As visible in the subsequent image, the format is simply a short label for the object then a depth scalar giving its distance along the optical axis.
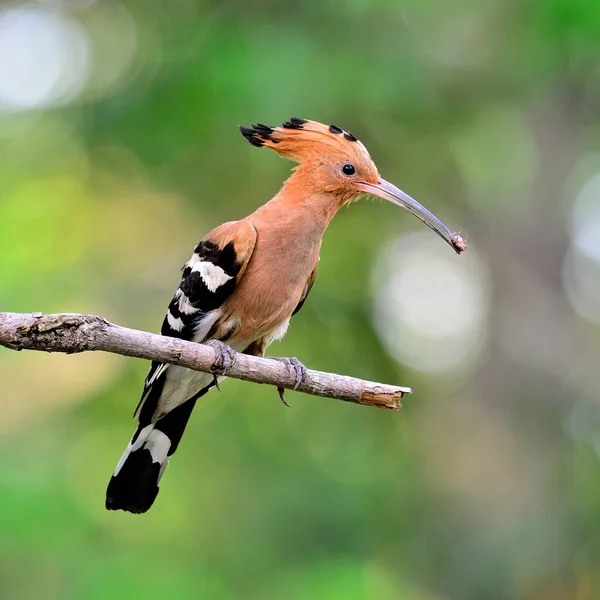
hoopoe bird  6.28
